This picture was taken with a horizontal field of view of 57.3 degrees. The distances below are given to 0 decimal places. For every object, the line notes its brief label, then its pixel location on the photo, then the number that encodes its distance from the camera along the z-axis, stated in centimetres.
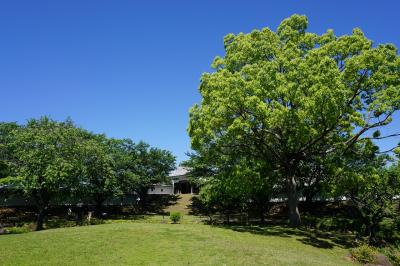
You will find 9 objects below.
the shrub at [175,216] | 3091
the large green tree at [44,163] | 2877
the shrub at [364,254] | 1983
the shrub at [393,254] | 1940
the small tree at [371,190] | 2391
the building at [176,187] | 6981
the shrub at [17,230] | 2628
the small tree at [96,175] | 3369
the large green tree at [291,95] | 2298
